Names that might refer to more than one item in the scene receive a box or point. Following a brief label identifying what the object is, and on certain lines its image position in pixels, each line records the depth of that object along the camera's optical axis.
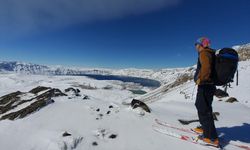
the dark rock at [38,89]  10.14
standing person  3.20
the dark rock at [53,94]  7.18
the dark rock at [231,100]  8.26
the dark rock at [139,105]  5.39
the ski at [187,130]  3.29
